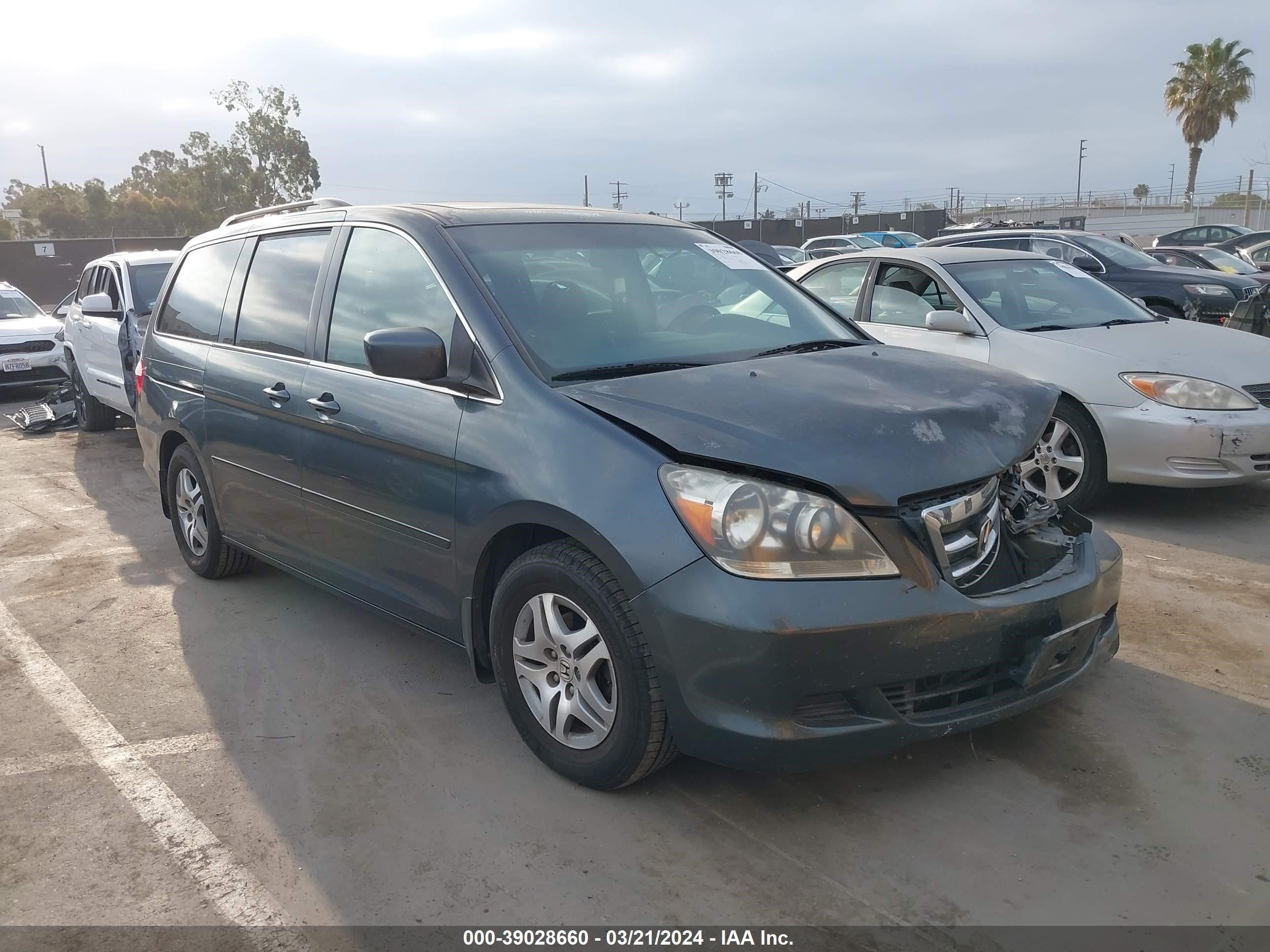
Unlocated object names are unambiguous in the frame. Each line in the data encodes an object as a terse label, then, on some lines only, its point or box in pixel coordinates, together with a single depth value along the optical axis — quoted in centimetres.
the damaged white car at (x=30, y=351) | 1343
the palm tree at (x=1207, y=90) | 4706
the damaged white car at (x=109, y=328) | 906
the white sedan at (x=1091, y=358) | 571
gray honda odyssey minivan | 276
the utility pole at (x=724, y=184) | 6875
